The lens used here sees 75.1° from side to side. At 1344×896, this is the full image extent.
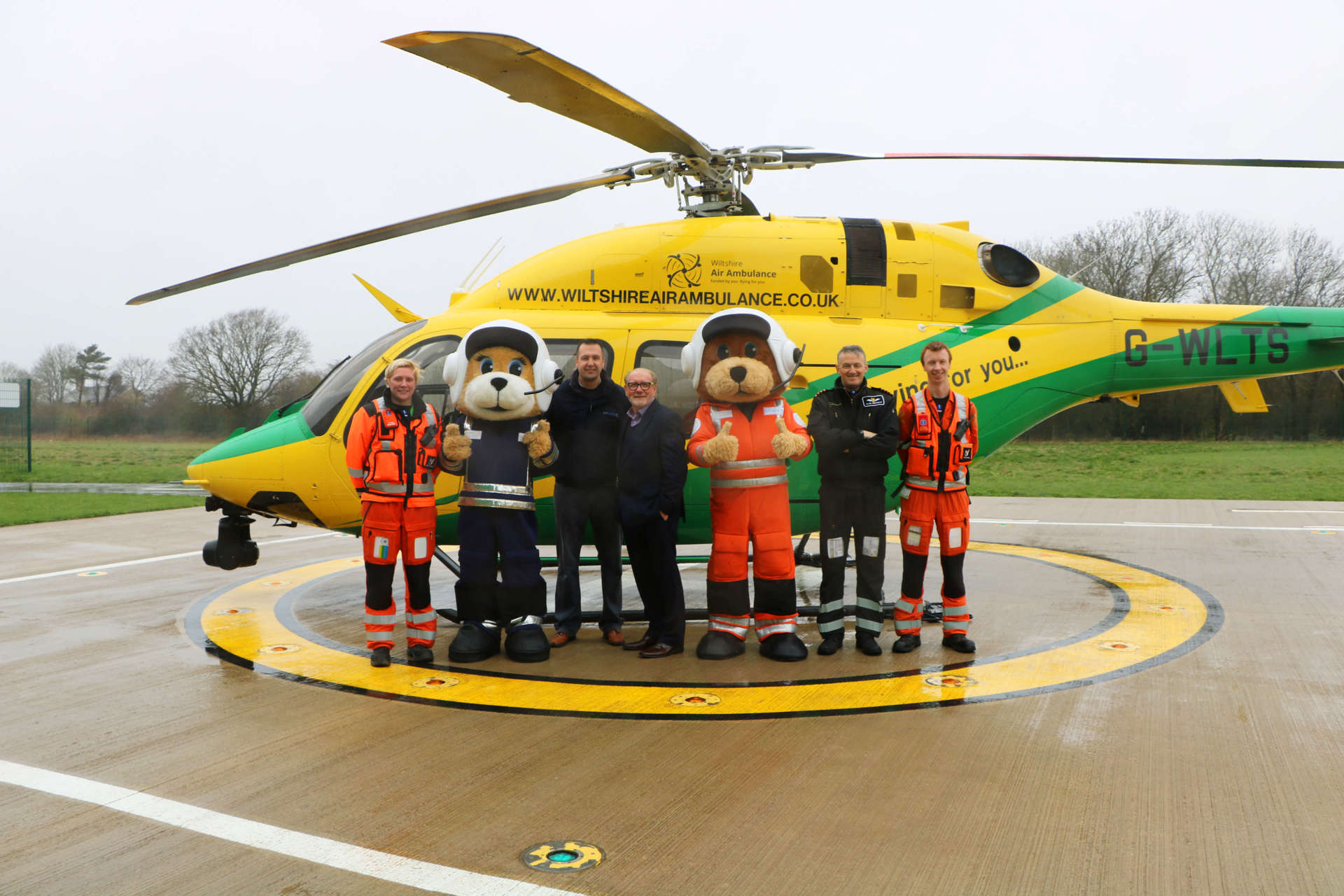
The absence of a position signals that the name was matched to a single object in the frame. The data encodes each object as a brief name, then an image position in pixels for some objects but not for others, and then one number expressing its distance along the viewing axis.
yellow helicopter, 6.15
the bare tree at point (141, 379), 49.91
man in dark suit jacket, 5.26
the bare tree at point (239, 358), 42.88
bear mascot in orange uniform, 5.18
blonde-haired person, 5.09
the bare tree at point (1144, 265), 35.69
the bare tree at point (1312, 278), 36.69
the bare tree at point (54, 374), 45.41
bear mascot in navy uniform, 5.20
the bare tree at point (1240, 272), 36.41
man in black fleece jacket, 5.43
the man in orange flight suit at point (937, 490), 5.25
